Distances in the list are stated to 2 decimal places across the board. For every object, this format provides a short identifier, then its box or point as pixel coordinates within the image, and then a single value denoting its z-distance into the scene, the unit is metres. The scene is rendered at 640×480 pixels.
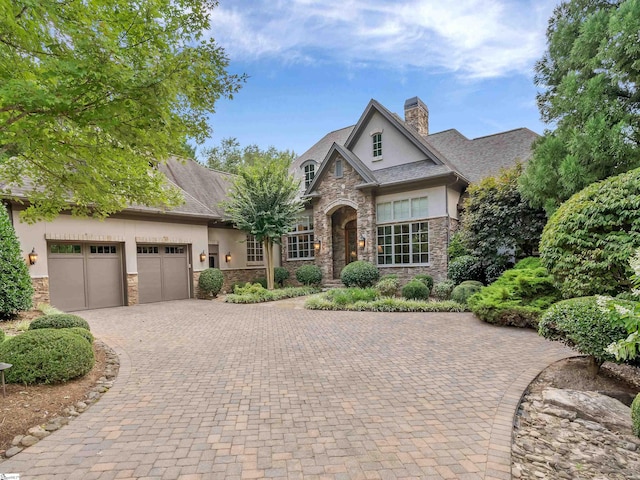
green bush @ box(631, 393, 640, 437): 2.92
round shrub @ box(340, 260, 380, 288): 13.15
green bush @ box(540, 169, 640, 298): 5.31
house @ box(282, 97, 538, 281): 13.11
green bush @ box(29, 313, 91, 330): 5.75
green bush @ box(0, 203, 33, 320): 7.53
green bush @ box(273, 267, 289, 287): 16.33
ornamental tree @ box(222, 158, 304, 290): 13.58
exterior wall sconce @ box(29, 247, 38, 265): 9.55
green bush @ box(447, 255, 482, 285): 11.22
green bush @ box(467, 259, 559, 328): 7.30
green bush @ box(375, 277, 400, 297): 11.85
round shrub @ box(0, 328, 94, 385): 4.05
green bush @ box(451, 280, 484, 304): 10.03
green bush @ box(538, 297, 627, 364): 4.08
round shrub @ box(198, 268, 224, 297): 13.68
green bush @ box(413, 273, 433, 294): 12.23
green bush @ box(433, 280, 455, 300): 11.40
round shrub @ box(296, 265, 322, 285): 15.16
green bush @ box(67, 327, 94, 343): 5.06
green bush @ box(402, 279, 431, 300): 11.26
